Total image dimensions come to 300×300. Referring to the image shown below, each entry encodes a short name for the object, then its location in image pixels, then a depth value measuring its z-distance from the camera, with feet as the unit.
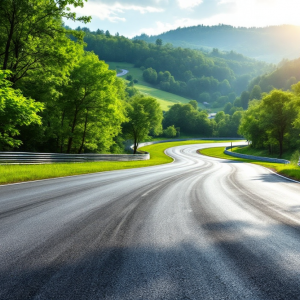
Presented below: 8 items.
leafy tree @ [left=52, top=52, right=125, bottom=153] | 85.76
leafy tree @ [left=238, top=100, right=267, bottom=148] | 175.42
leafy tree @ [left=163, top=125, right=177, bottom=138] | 343.67
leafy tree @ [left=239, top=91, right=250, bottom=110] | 570.46
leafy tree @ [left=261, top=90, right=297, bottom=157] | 148.77
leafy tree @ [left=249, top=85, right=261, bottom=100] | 509.35
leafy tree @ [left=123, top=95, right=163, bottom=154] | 165.48
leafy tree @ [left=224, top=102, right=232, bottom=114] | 601.17
